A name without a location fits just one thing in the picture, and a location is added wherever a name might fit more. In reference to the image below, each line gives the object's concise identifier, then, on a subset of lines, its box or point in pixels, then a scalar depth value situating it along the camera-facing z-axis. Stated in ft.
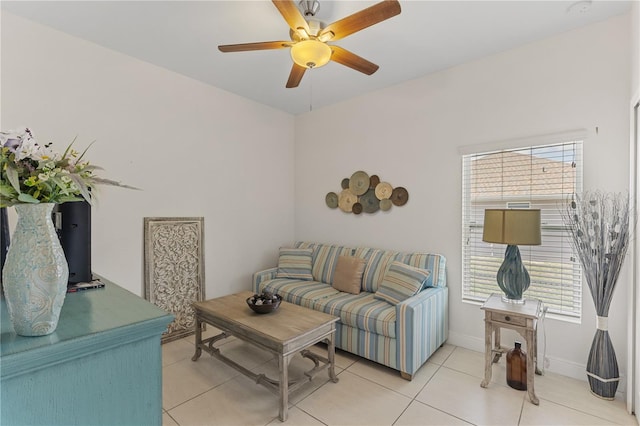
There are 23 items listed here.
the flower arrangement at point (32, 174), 2.57
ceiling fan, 5.61
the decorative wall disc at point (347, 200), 12.88
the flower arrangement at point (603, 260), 7.03
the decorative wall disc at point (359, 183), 12.47
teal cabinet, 2.31
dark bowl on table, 8.14
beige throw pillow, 10.88
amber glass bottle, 7.71
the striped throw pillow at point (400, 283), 9.09
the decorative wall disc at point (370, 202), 12.19
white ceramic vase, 2.62
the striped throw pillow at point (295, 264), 12.37
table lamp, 7.45
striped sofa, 8.21
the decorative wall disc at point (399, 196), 11.39
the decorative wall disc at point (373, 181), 12.21
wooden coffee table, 6.86
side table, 7.25
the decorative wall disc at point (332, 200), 13.56
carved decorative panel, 10.14
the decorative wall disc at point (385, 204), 11.78
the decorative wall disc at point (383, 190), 11.80
